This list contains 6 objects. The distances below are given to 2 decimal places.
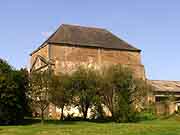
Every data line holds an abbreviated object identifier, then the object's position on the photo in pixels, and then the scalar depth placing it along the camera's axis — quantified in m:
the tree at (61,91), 39.22
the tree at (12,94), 35.97
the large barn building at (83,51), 51.38
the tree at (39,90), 38.34
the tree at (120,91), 40.50
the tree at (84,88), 41.38
